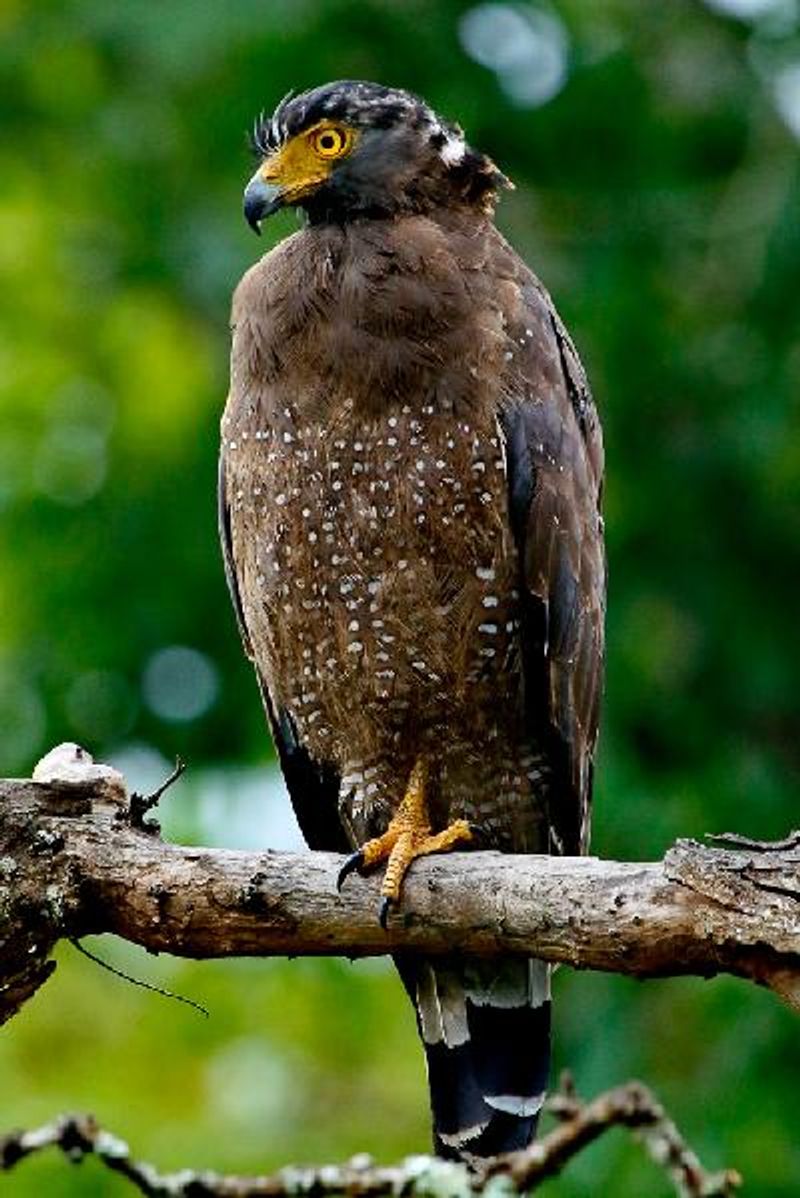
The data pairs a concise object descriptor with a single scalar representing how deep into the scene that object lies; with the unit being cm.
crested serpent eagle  1065
